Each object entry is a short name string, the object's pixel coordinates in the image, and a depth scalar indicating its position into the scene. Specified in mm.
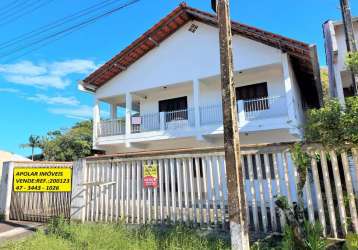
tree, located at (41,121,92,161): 21125
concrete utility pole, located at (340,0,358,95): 7181
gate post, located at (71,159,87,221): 7508
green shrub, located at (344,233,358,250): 4089
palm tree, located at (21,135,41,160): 43156
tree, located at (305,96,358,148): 4305
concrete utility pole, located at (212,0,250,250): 4070
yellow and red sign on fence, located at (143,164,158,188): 6730
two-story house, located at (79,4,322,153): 11617
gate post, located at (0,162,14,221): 8311
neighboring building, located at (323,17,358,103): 9852
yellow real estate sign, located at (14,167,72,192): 7891
